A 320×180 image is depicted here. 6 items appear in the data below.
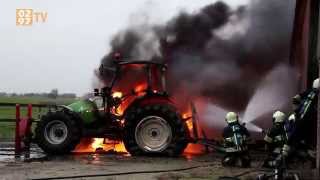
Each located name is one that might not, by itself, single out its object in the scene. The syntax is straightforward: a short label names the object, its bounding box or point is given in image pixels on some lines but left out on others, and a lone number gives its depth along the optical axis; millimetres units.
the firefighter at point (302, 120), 9016
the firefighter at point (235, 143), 11328
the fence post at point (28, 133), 13805
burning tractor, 13375
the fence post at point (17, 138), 13742
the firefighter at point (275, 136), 10913
